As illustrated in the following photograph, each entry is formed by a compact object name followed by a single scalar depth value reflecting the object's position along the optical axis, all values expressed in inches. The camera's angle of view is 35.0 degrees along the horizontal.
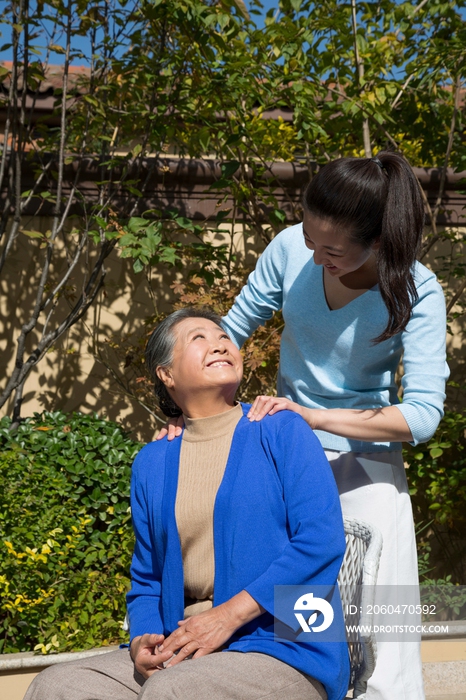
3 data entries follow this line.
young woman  71.3
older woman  62.6
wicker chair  68.4
